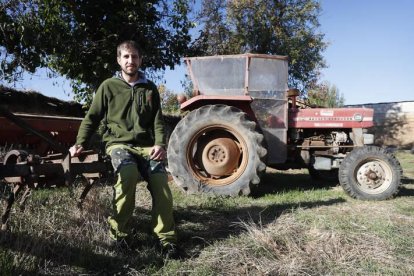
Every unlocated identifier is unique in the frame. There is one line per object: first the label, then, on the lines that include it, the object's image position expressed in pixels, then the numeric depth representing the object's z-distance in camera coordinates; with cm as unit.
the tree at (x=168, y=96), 2724
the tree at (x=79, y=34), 689
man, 277
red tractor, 495
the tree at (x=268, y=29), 1661
